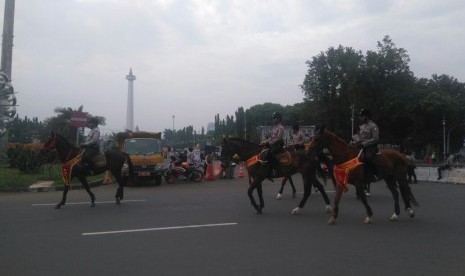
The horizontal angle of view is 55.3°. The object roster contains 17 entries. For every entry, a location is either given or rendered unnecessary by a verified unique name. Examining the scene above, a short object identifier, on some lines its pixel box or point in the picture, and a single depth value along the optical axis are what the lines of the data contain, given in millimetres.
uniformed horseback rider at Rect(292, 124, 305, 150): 13773
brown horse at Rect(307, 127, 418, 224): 9836
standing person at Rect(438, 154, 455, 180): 22555
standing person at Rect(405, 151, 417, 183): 20828
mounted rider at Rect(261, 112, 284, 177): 11414
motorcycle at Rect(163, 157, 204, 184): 22094
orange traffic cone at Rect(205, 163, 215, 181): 24125
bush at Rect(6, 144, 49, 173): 22703
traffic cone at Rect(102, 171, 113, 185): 21359
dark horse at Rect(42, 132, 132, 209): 12719
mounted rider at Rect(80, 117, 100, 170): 12878
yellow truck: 19902
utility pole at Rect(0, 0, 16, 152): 21359
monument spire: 67500
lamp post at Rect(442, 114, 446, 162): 60503
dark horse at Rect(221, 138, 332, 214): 11344
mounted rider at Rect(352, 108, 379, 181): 10031
